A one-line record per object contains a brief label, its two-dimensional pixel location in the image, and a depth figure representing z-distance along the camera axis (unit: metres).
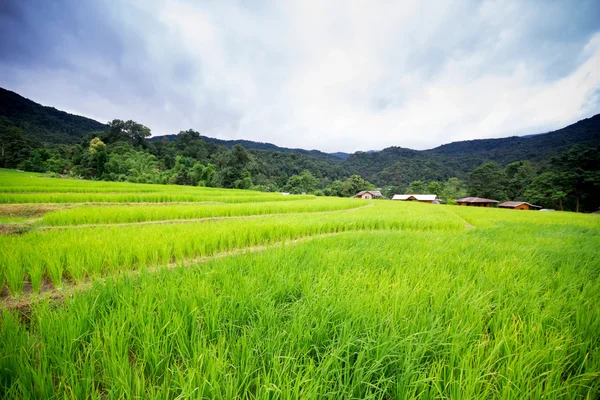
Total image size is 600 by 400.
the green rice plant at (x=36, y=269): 2.38
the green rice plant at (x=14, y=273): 2.32
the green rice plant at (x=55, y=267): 2.54
